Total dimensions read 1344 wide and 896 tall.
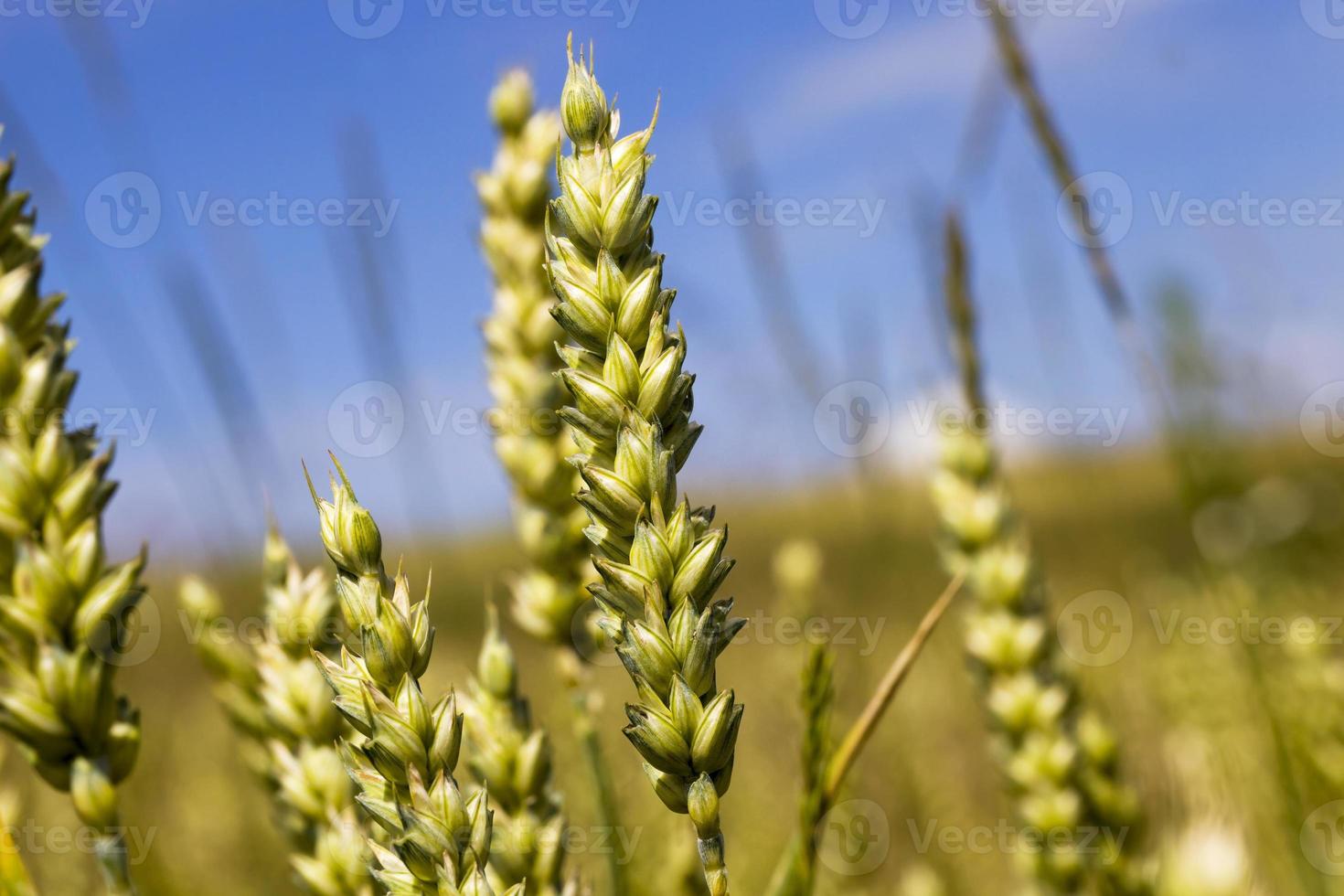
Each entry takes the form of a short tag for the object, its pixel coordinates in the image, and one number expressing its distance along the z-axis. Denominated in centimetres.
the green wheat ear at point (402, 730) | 34
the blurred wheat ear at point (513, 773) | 39
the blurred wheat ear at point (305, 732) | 39
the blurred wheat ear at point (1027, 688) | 56
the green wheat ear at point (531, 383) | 51
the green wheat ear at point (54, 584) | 38
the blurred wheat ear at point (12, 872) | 37
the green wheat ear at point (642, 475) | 35
